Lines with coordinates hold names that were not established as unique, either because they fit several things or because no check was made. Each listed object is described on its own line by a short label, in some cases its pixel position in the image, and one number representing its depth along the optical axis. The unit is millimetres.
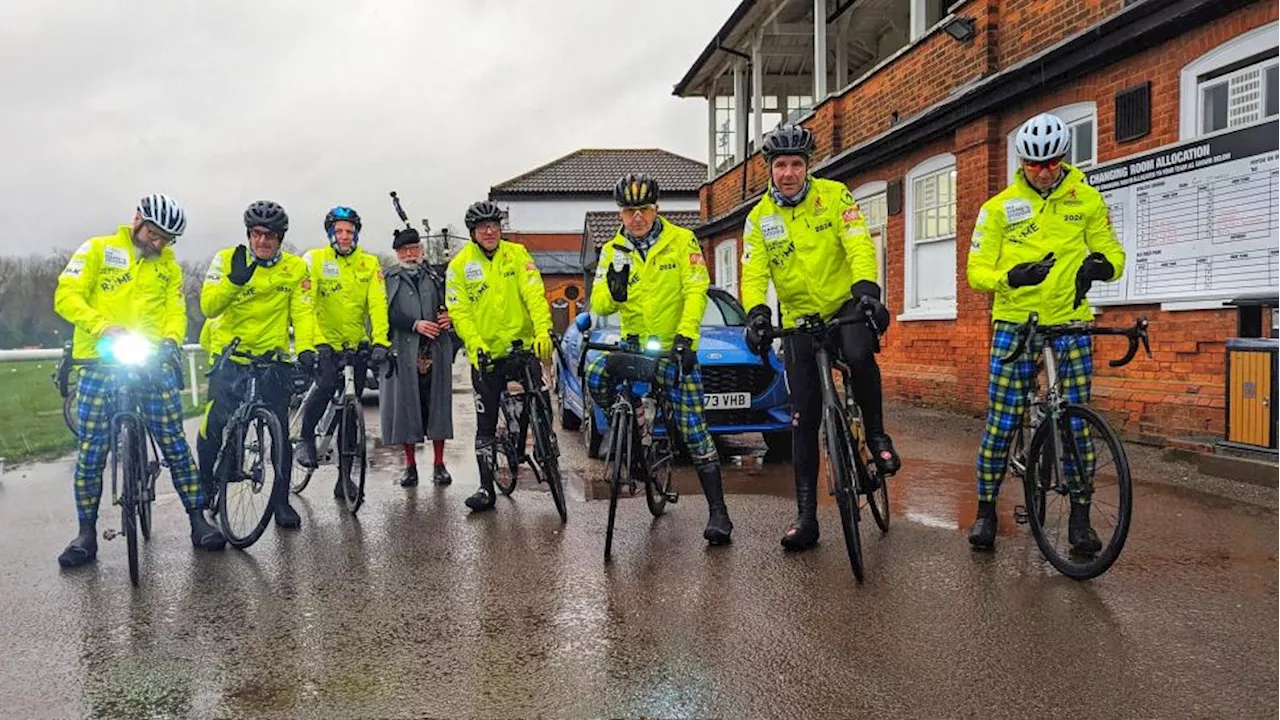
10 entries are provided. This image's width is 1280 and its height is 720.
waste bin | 6547
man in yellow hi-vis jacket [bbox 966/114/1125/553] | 4590
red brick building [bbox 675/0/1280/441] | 7719
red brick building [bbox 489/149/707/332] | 48656
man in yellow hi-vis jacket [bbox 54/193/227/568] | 5090
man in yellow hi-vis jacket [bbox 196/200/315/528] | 5816
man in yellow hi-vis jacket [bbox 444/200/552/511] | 6422
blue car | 8234
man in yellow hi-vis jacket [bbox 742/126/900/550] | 4914
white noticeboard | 7383
